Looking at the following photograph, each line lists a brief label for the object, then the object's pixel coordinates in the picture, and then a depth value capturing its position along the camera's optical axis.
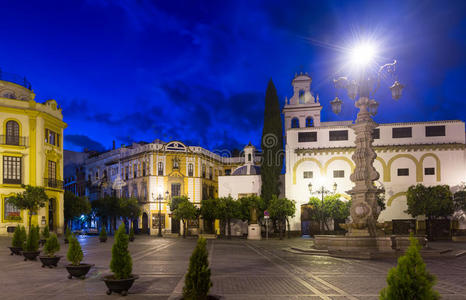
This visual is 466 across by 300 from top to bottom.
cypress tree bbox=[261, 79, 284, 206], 47.09
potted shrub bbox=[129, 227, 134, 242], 34.67
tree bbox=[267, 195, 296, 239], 42.97
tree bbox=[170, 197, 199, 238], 46.12
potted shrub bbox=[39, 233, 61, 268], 14.39
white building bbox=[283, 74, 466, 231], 43.47
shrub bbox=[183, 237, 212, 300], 7.40
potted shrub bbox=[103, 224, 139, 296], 9.34
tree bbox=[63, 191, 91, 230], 46.56
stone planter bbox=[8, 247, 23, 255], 19.44
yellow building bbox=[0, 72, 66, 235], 37.00
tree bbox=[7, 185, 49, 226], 34.88
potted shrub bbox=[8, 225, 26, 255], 19.47
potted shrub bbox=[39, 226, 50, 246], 19.64
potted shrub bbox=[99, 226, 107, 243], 34.16
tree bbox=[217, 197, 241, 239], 46.00
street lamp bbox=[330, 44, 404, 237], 20.31
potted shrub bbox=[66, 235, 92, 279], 11.78
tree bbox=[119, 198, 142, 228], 54.53
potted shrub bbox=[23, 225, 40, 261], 17.11
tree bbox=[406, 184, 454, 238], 38.38
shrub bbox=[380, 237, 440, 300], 5.17
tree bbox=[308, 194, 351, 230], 41.03
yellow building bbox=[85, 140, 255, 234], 58.09
